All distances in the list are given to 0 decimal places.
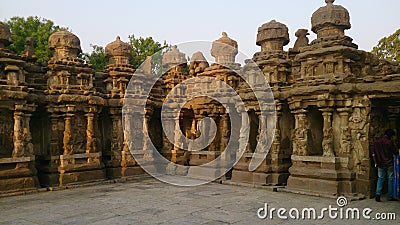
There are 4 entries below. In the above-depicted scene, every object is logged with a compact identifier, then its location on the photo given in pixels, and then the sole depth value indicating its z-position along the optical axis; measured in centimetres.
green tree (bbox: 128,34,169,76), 3097
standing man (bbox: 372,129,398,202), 813
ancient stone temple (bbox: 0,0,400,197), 902
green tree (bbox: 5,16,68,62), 2434
